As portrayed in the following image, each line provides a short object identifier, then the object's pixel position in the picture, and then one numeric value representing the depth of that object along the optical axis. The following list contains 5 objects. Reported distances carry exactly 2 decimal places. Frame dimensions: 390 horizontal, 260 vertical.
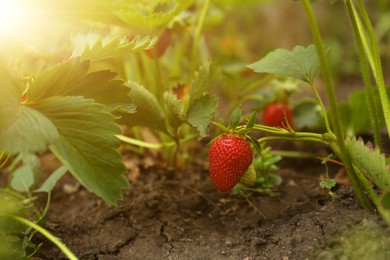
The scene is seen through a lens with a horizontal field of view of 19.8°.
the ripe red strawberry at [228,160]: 0.66
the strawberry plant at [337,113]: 0.61
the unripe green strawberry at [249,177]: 0.68
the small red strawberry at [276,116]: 0.81
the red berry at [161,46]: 0.77
